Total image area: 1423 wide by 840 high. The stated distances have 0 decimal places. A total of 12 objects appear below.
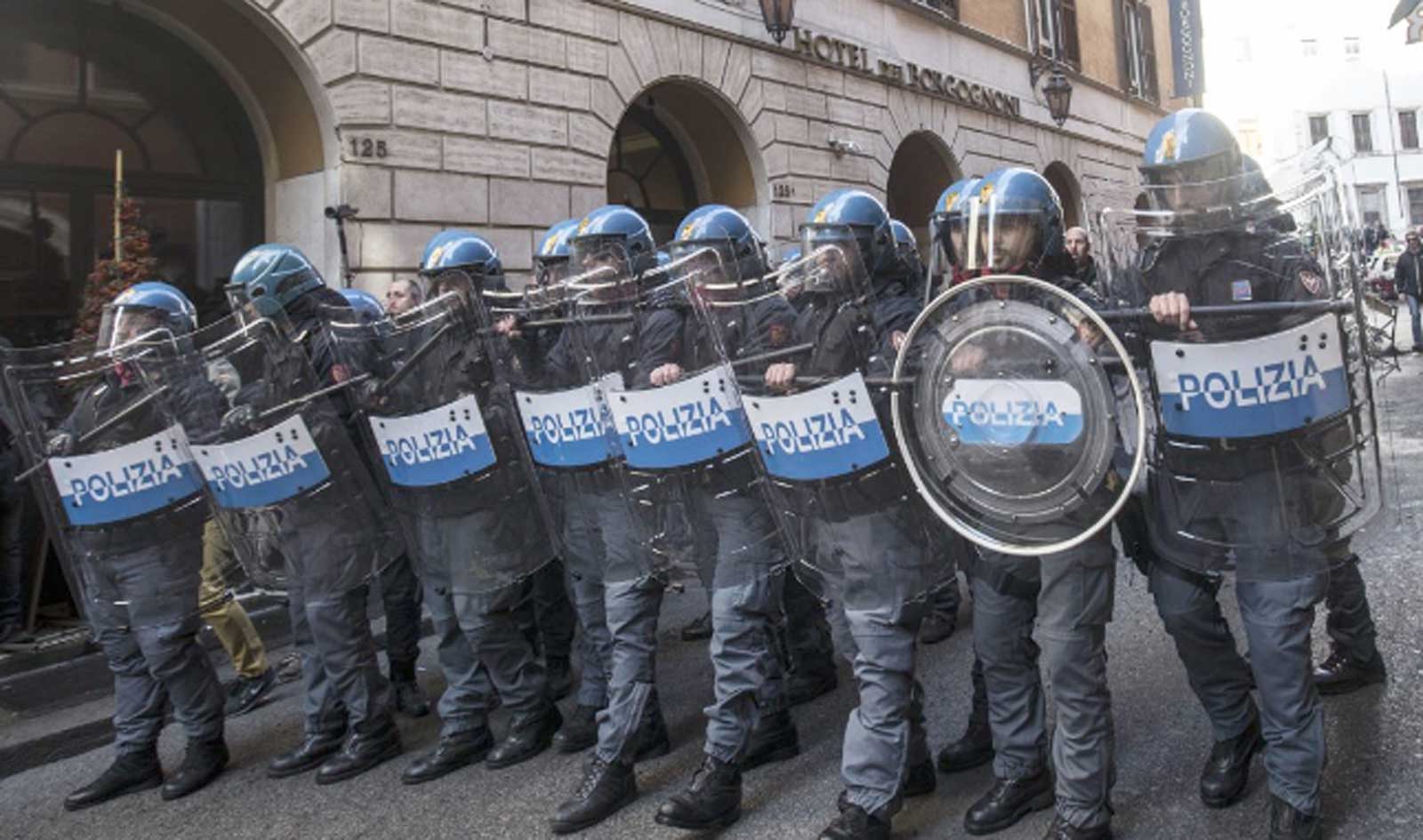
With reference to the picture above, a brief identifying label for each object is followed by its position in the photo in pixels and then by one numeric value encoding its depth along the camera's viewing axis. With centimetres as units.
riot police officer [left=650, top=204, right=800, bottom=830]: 328
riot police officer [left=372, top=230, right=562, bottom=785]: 397
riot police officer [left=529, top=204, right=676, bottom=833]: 352
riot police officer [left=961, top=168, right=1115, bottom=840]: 291
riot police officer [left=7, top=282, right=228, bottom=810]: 409
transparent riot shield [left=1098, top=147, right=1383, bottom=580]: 266
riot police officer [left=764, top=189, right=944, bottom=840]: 305
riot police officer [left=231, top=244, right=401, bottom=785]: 411
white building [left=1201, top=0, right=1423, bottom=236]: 4781
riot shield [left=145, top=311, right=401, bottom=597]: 402
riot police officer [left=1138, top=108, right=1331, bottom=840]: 274
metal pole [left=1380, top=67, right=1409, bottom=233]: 4778
